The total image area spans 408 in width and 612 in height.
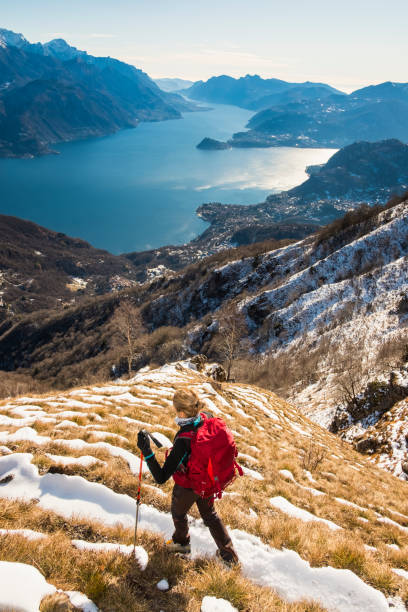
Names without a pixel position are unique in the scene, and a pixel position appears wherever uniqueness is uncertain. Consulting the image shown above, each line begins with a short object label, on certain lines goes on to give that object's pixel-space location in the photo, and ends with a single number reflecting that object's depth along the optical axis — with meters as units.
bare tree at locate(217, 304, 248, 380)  47.62
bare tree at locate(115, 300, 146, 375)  66.85
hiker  4.62
